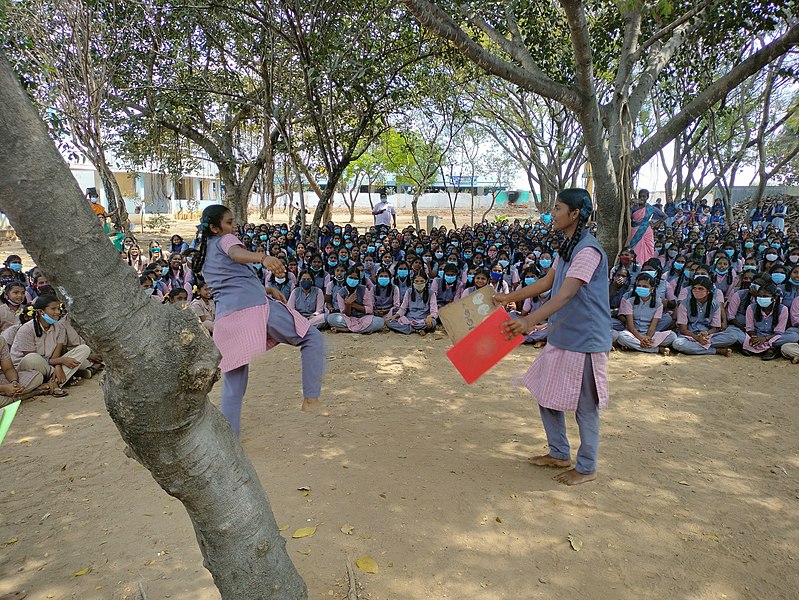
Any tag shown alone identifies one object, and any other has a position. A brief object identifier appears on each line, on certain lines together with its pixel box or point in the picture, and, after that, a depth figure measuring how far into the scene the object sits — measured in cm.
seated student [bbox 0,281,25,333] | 568
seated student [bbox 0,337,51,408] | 457
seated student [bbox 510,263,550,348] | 630
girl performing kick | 325
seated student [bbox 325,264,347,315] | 749
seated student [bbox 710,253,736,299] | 744
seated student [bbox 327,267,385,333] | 702
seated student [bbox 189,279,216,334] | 682
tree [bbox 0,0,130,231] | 890
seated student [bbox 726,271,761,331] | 629
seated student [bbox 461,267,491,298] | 672
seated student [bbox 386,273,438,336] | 719
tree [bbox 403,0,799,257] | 492
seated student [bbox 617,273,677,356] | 632
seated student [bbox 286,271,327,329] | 752
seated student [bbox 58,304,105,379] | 523
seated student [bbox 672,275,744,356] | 599
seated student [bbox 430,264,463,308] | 745
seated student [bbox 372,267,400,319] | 744
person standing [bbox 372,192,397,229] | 1475
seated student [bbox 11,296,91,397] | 490
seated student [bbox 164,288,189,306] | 634
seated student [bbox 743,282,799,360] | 585
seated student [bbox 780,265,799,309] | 633
